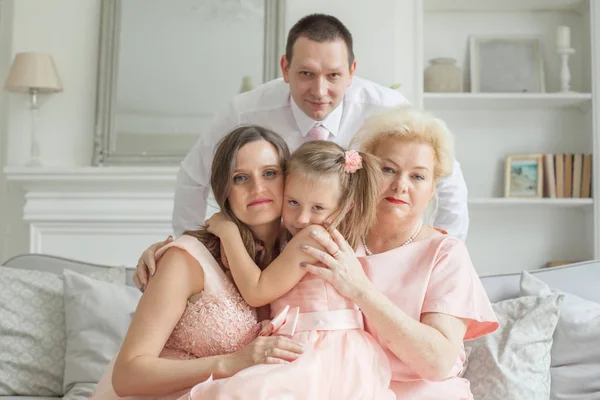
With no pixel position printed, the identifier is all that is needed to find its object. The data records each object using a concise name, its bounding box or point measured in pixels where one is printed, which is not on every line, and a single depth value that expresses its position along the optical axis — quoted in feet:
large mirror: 13.47
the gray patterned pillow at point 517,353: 7.77
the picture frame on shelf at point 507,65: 13.99
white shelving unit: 14.10
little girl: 4.95
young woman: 5.04
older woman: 5.19
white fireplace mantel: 13.15
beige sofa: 7.97
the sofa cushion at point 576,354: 8.01
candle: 13.39
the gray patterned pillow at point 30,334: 8.64
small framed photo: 13.69
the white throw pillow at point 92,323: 8.58
